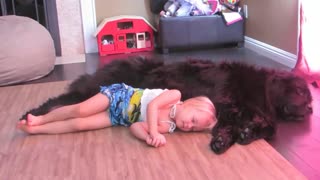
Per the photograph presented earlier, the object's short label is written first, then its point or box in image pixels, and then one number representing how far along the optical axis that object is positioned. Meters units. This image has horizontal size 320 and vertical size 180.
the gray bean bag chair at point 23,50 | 2.87
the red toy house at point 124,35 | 3.79
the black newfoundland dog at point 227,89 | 1.85
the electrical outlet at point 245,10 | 3.83
